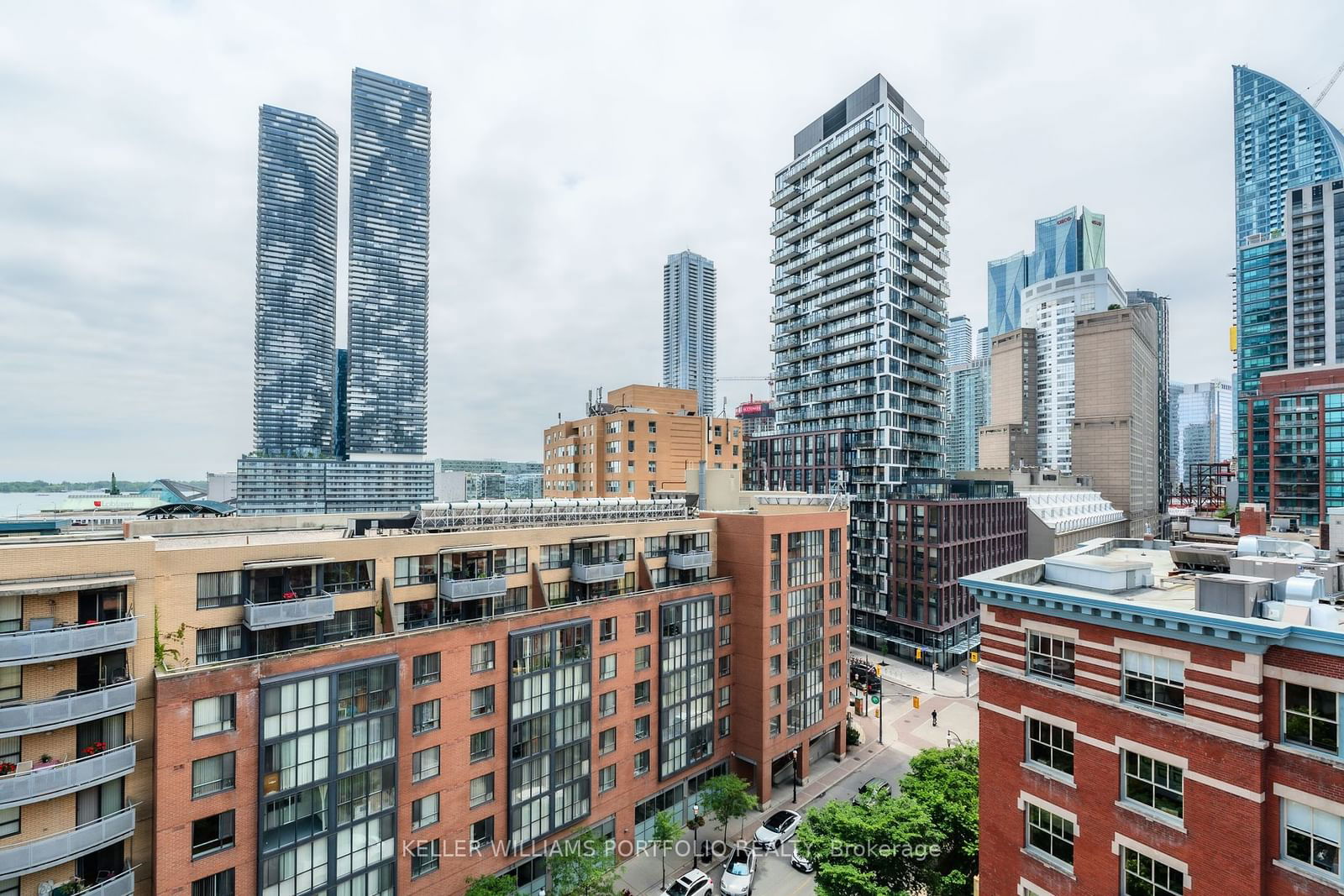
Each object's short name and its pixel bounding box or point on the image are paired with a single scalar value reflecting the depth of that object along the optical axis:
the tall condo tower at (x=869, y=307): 95.62
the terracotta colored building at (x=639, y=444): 90.00
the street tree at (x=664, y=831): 37.84
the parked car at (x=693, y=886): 36.62
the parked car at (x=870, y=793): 33.50
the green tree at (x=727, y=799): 40.91
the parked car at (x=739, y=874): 37.00
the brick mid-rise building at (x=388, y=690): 23.45
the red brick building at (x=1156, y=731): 16.27
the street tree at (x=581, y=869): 32.19
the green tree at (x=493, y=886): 30.73
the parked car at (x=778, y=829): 42.12
